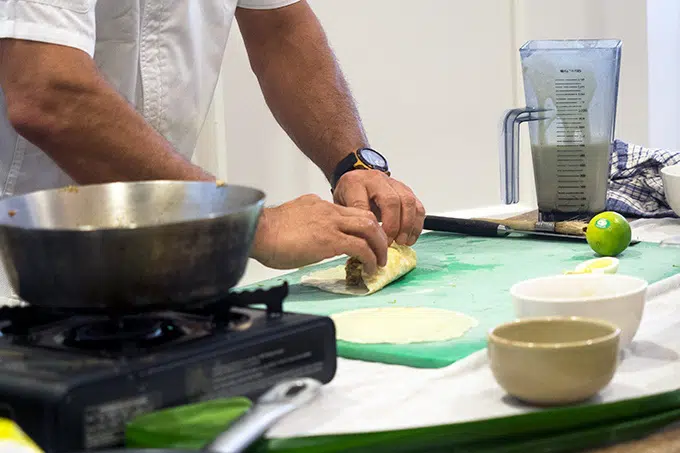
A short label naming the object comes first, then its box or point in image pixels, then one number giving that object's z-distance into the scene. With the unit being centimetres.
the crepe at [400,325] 190
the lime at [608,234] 222
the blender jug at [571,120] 246
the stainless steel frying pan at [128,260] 150
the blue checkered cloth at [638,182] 253
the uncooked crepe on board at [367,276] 214
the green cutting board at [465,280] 187
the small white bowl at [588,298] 178
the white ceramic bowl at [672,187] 241
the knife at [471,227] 240
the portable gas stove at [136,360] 142
